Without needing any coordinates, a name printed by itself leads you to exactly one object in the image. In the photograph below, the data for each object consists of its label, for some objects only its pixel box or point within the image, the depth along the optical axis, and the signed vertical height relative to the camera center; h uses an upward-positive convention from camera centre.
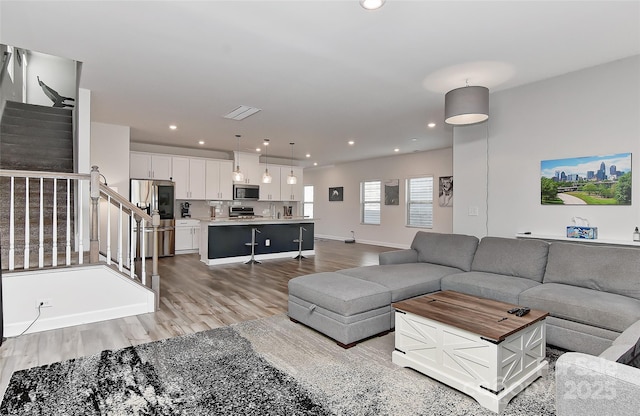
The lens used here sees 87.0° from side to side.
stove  8.98 -0.13
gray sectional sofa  2.58 -0.73
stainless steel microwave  8.88 +0.39
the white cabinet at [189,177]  7.91 +0.72
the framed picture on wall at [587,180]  3.40 +0.29
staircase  4.14 +0.64
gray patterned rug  1.99 -1.19
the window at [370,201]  10.26 +0.19
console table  3.30 -0.34
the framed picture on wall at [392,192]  9.62 +0.44
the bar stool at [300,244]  7.64 -0.86
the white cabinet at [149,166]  7.32 +0.91
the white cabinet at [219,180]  8.38 +0.68
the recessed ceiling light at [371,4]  2.35 +1.43
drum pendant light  3.65 +1.13
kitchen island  6.62 -0.67
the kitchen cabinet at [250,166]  8.91 +1.08
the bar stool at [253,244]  6.88 -0.78
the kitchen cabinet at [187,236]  7.92 -0.70
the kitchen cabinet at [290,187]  9.79 +0.59
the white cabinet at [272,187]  9.38 +0.56
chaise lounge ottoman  2.86 -0.90
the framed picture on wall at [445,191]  8.36 +0.40
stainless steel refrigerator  7.06 +0.05
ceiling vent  5.09 +1.48
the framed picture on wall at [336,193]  11.37 +0.47
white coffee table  2.06 -0.93
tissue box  3.54 -0.26
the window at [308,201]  12.75 +0.22
